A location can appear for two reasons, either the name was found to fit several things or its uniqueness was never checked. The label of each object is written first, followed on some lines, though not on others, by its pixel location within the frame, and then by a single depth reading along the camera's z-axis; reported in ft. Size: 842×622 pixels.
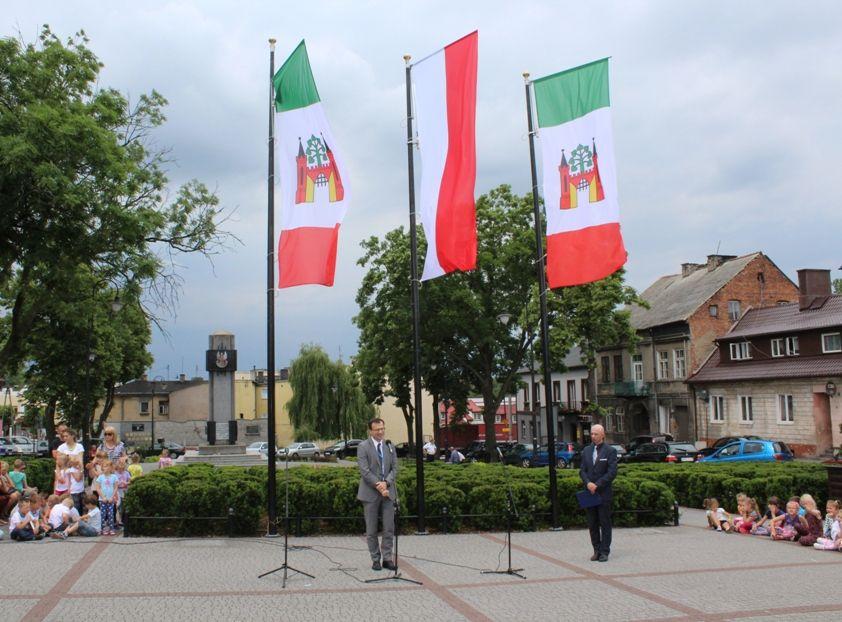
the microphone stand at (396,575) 32.22
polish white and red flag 43.75
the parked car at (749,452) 98.12
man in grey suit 34.04
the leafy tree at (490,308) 128.36
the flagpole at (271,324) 43.11
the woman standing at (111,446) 52.01
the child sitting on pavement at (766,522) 46.24
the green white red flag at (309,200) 43.01
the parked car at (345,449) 184.34
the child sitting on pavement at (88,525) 44.93
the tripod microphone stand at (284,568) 31.33
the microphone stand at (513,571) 33.52
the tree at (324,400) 205.46
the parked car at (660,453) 116.98
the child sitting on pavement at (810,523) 42.78
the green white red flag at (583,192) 44.14
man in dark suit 37.06
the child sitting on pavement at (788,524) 44.34
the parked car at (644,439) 128.41
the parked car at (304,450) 174.85
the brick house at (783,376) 130.00
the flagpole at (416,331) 43.86
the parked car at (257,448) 165.65
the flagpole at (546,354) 45.91
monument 157.69
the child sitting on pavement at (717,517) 48.67
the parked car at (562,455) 130.11
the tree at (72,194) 65.57
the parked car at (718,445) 109.65
